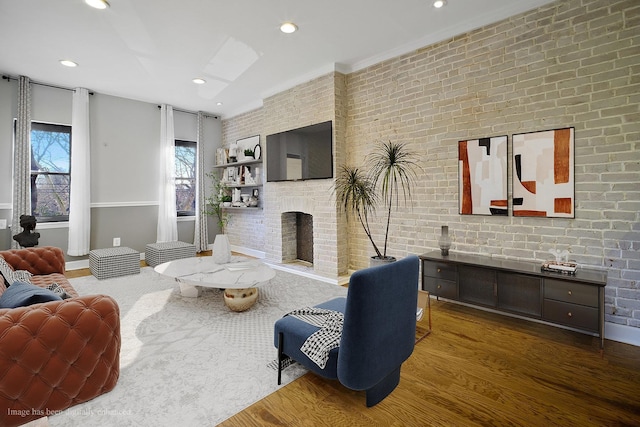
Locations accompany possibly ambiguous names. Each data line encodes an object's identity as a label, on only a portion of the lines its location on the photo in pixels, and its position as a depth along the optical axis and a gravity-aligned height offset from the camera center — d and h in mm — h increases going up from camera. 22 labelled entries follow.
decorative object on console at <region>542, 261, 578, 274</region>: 2505 -475
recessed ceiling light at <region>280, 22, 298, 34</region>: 3238 +1926
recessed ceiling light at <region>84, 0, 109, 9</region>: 2777 +1856
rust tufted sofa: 1562 -807
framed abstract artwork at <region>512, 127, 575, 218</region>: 2758 +332
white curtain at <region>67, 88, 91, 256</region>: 5031 +496
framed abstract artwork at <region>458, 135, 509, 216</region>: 3119 +344
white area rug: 1749 -1132
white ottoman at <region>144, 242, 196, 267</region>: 4945 -723
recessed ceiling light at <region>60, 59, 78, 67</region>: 4059 +1924
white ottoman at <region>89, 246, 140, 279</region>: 4438 -809
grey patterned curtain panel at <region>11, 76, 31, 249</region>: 4520 +688
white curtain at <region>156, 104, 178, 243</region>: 5984 +498
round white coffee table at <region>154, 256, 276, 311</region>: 3016 -704
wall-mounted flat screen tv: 4441 +847
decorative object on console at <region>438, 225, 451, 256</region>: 3303 -346
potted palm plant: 3809 +323
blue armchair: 1475 -649
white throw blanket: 1768 -758
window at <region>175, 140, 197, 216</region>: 6402 +636
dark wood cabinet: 2371 -692
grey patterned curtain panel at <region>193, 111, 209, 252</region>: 6484 +145
